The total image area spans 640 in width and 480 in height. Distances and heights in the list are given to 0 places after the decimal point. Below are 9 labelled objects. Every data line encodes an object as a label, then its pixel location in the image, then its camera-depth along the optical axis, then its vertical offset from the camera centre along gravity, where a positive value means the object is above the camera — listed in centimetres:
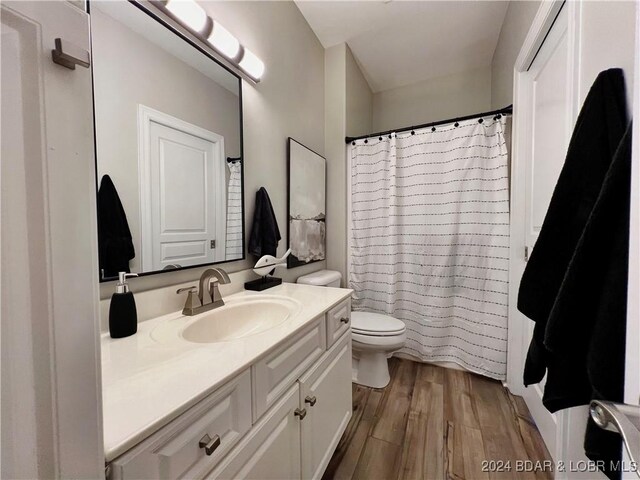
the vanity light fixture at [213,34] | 103 +89
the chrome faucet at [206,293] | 100 -24
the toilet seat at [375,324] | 170 -62
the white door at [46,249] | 26 -2
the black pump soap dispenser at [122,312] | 78 -24
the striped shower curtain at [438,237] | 180 -4
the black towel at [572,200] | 65 +9
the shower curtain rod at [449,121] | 175 +81
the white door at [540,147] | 114 +42
